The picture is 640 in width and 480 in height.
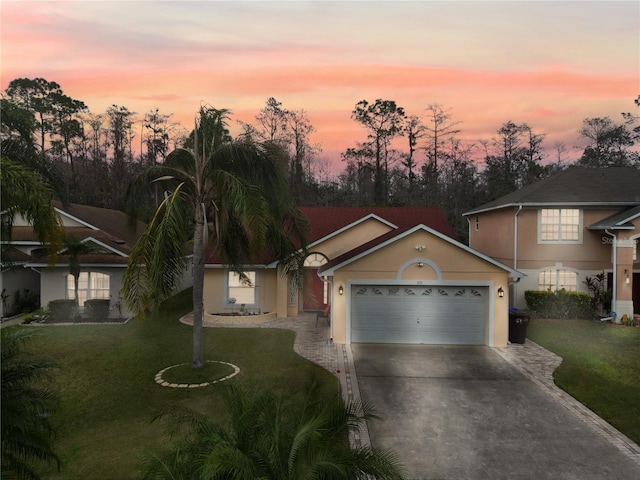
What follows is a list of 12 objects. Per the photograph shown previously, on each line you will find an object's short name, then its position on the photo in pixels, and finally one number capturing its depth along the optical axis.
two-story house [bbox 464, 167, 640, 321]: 18.66
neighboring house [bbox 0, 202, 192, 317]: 17.52
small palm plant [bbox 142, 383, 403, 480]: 4.06
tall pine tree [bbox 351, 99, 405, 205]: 42.28
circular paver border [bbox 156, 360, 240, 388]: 10.03
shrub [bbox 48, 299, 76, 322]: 17.34
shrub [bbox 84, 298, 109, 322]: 17.45
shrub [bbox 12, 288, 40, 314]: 18.48
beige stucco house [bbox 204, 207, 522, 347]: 13.75
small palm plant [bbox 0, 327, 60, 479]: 4.39
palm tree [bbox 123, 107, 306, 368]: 9.14
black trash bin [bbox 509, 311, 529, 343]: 13.96
